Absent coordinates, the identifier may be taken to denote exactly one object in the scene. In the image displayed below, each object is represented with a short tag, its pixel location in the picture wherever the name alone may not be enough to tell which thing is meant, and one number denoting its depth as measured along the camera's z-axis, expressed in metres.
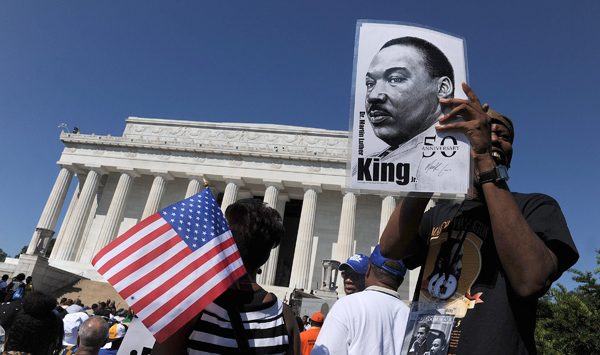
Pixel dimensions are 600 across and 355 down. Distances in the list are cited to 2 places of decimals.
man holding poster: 1.99
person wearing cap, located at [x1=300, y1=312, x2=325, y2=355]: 5.75
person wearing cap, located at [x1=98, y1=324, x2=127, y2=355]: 6.28
